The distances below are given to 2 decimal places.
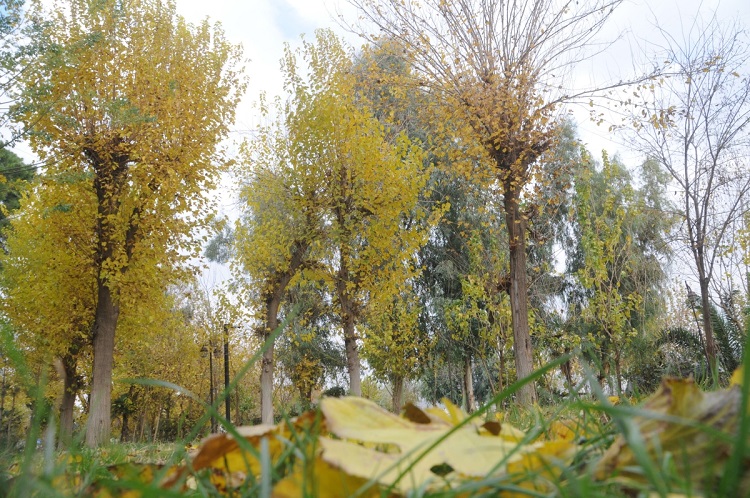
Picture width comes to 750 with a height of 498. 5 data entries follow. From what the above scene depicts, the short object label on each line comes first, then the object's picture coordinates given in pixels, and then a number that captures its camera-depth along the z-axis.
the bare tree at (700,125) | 8.76
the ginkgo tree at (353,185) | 12.95
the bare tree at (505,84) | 9.05
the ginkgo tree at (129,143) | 11.17
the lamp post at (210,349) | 22.34
